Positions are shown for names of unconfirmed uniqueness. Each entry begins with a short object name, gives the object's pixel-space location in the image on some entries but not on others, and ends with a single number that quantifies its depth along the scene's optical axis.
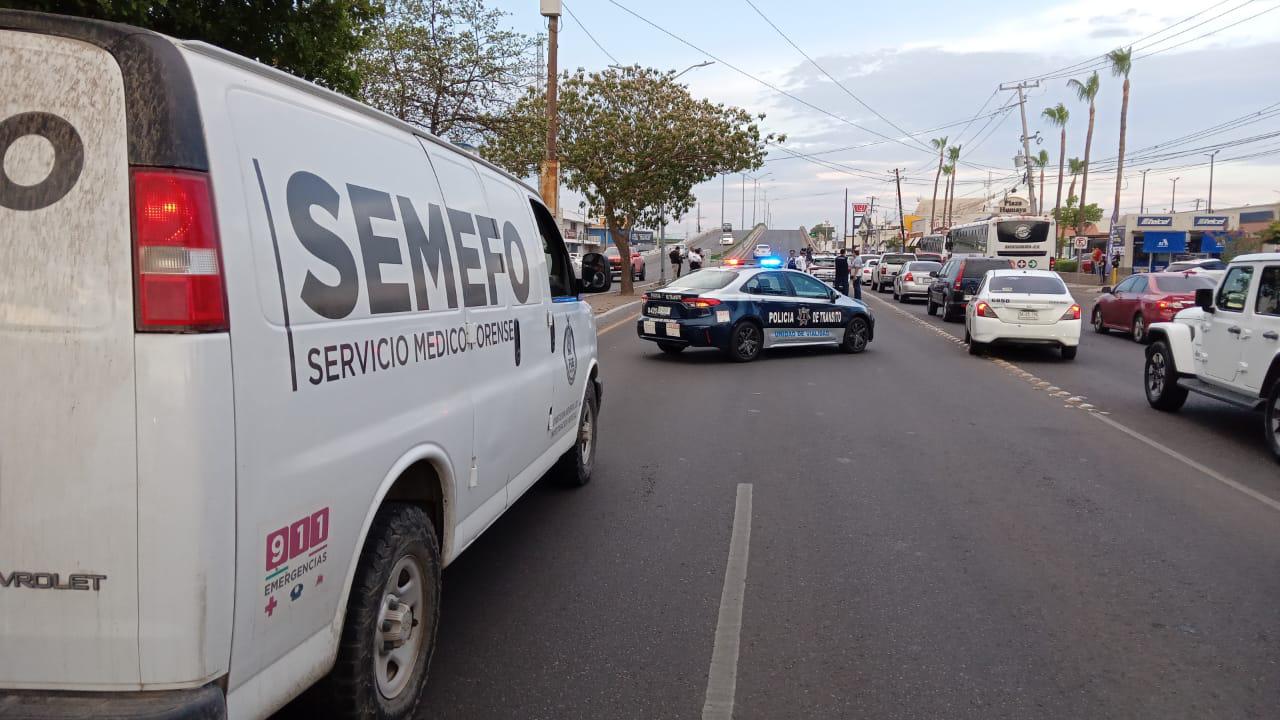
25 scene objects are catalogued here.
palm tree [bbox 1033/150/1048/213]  81.38
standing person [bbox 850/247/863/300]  29.67
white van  2.26
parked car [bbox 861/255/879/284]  51.79
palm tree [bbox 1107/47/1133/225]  48.31
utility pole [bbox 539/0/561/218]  20.48
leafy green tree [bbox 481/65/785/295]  34.97
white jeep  8.58
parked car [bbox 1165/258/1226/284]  28.39
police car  15.30
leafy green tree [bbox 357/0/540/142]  20.36
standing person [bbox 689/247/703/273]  44.14
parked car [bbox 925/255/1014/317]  23.45
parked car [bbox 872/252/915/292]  43.69
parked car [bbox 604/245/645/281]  48.10
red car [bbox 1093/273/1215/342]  18.41
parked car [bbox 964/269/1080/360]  15.71
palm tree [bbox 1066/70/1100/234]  55.53
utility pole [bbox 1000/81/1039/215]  55.53
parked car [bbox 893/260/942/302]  34.22
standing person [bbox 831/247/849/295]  26.66
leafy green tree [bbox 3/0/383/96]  8.95
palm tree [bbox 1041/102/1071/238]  63.41
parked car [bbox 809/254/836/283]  44.27
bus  37.19
